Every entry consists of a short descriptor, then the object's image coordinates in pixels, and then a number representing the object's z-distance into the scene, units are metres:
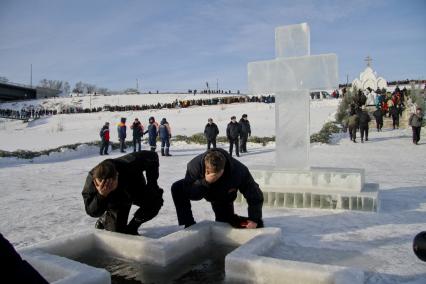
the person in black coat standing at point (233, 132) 15.23
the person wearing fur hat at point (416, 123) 16.34
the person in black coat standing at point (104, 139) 16.95
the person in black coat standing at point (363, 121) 18.25
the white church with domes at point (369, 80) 39.59
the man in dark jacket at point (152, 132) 16.88
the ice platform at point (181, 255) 3.20
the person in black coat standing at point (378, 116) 22.62
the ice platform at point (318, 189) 5.95
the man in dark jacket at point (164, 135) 16.23
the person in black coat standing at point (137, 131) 17.06
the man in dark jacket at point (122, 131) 17.74
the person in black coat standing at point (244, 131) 16.30
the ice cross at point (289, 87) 6.53
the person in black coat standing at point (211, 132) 16.56
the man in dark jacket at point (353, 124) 18.60
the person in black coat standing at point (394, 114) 23.38
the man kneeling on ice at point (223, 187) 4.06
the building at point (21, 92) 90.12
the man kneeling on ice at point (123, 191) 3.75
